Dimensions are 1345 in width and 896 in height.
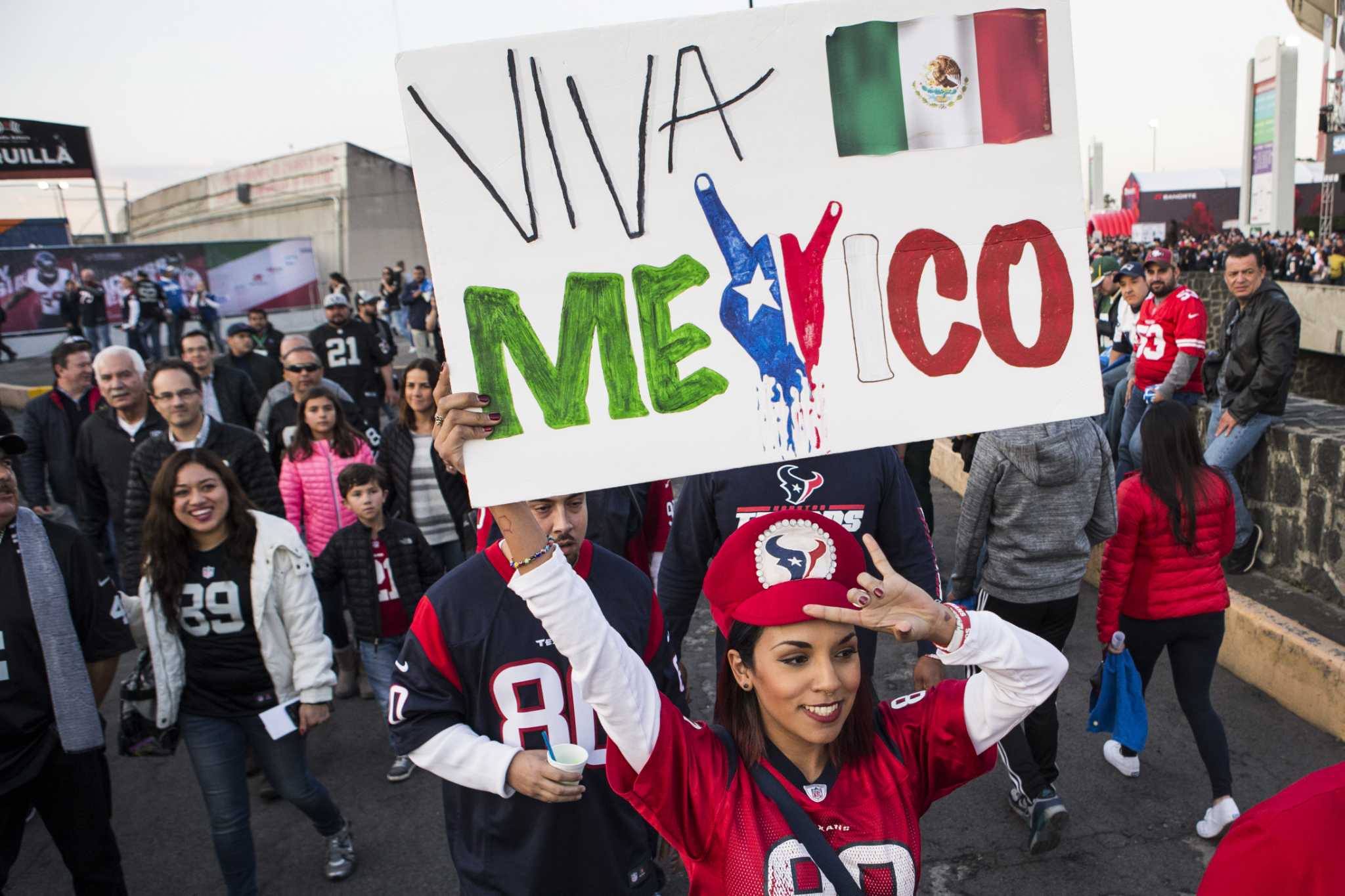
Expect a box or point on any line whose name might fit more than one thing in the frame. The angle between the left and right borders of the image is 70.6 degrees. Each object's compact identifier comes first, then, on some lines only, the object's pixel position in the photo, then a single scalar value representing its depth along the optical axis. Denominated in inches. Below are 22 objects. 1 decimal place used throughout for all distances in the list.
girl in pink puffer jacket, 212.8
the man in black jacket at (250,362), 331.9
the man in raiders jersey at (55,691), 122.6
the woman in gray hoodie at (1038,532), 144.1
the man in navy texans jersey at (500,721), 93.7
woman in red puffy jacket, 146.5
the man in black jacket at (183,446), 183.2
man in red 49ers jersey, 272.7
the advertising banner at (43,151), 1047.6
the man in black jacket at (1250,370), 226.4
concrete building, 1238.9
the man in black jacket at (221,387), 279.4
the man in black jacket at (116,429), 212.7
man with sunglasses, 248.1
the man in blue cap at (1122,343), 317.4
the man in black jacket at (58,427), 250.5
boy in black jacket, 186.9
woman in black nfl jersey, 136.1
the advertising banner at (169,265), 842.2
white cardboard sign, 69.6
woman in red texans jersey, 68.7
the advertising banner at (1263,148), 1331.2
